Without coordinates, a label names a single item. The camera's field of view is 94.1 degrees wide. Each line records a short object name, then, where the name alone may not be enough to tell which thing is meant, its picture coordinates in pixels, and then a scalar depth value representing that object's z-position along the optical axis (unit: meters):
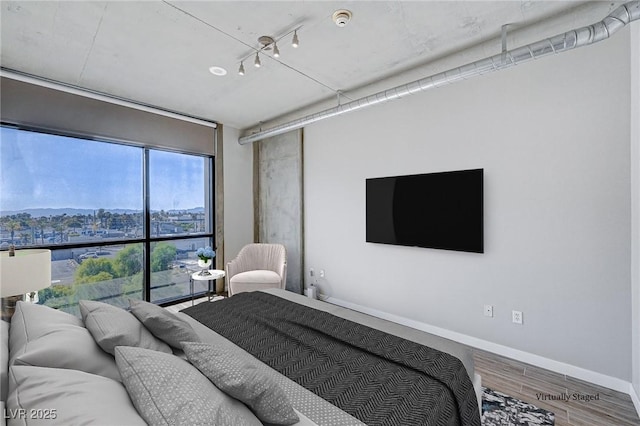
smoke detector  2.19
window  3.25
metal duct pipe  1.92
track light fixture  2.42
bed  0.89
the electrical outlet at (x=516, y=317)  2.71
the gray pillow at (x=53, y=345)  1.10
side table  3.93
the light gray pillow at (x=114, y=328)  1.33
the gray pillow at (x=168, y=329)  1.58
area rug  1.93
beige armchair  3.91
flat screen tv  2.94
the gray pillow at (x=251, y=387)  1.08
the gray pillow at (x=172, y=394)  0.88
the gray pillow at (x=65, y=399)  0.79
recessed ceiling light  3.08
